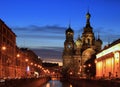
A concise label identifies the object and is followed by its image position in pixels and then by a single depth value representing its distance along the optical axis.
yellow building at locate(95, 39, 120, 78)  61.62
